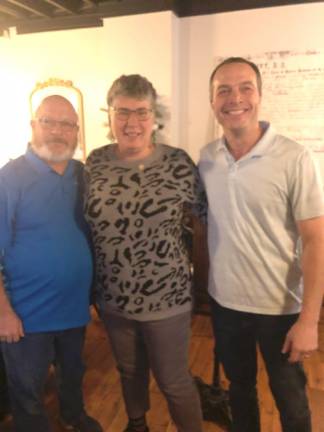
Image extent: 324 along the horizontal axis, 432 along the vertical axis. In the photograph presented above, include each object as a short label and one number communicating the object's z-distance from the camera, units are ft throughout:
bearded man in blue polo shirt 4.12
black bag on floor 5.68
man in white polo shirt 3.58
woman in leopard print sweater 4.05
